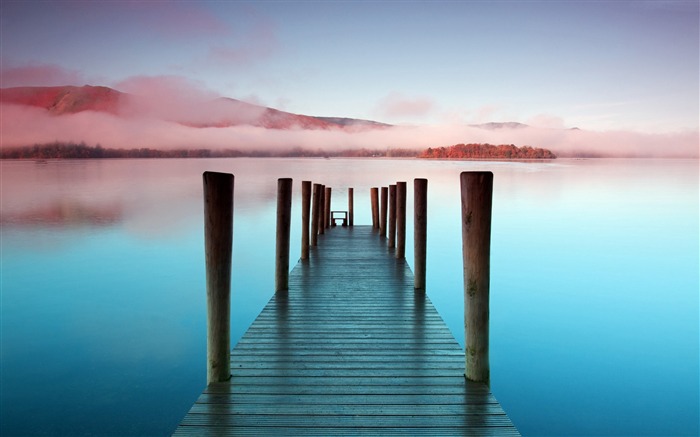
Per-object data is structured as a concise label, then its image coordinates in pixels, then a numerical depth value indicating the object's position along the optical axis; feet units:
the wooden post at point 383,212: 38.70
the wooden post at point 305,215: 28.48
